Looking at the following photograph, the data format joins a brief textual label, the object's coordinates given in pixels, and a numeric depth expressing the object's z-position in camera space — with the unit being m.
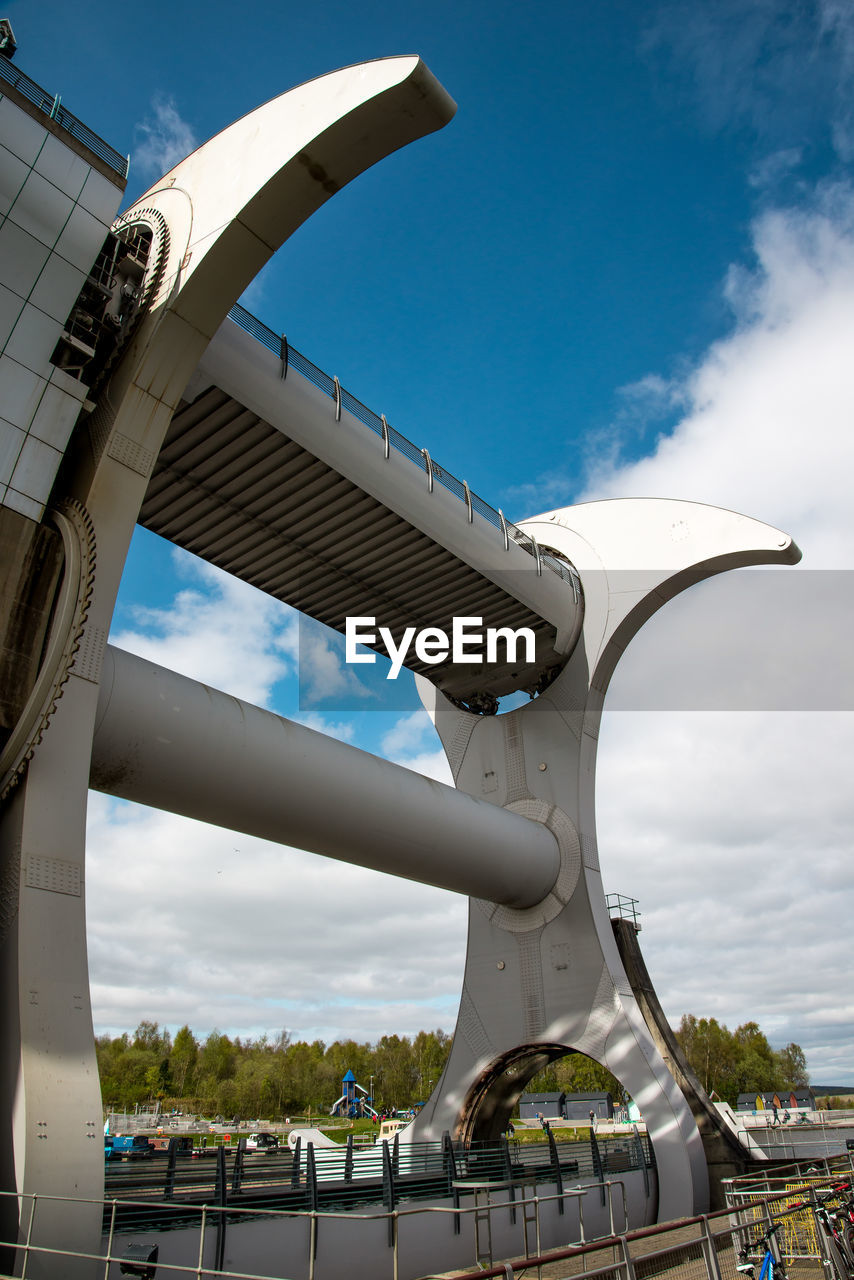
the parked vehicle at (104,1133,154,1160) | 27.54
